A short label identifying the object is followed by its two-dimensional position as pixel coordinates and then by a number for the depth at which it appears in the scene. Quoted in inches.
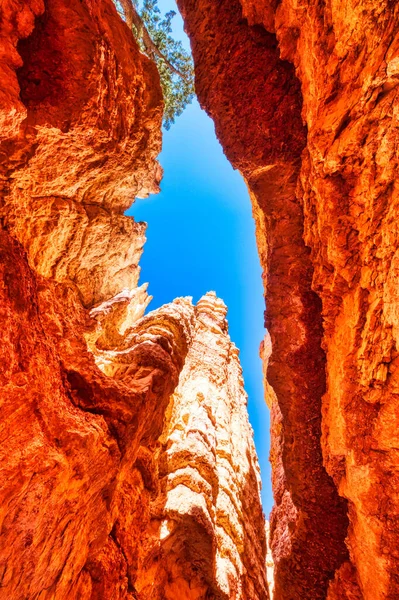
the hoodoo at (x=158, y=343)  173.8
